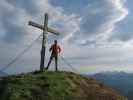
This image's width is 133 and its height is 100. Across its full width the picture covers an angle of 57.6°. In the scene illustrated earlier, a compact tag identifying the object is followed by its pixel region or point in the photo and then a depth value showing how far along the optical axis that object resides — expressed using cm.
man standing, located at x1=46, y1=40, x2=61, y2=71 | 1282
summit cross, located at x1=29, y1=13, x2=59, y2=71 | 1313
